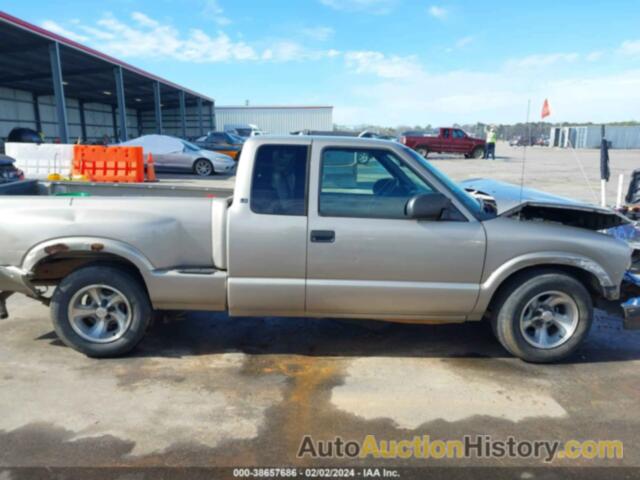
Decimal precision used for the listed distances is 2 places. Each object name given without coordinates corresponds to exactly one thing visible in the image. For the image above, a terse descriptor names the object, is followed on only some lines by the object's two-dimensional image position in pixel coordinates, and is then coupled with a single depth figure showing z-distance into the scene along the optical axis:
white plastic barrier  14.65
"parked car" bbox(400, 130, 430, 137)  32.09
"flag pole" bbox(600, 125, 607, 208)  7.23
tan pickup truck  3.58
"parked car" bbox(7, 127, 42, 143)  25.51
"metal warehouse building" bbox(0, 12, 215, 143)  19.02
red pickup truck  30.45
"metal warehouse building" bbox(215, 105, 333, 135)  47.31
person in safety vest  29.62
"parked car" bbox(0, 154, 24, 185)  10.70
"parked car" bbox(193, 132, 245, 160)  23.06
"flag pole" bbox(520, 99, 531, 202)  4.31
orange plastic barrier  14.56
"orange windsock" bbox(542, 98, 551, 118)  6.43
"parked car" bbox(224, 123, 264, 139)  32.96
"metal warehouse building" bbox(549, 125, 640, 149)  54.94
